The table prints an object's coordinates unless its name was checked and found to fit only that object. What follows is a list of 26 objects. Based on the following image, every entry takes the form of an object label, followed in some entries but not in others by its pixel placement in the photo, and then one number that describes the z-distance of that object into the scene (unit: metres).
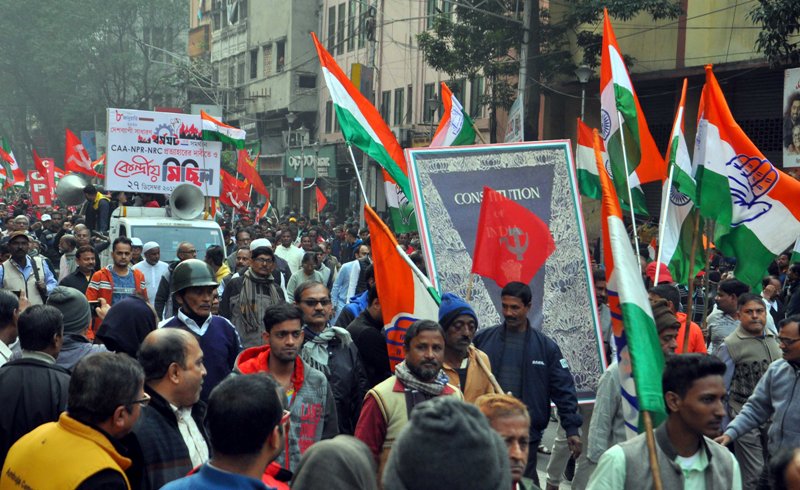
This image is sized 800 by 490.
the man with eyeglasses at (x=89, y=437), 3.59
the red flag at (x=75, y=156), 28.05
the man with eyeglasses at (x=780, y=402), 6.14
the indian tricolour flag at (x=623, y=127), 9.55
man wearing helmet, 6.16
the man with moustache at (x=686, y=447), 3.89
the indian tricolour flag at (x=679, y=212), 8.86
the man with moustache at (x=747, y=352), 7.52
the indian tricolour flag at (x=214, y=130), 18.16
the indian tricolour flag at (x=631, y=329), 3.97
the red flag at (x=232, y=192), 26.42
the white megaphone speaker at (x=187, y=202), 15.64
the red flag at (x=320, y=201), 28.30
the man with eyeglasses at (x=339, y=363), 6.02
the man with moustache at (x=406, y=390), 4.83
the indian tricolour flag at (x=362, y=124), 10.01
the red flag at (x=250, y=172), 25.77
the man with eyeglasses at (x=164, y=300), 9.15
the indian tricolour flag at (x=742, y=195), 8.49
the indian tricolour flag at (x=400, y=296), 6.30
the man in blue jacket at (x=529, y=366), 6.63
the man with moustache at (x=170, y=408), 4.15
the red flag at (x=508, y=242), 7.37
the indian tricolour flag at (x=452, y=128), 13.66
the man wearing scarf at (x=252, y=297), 8.70
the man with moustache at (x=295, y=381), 5.38
